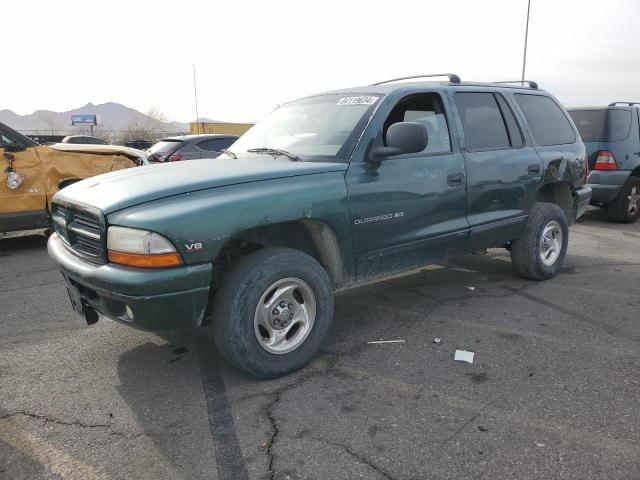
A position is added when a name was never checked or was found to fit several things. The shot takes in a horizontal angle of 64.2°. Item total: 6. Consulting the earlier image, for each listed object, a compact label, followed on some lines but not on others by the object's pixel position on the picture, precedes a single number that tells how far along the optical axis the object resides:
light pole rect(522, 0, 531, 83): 18.31
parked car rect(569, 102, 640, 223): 8.23
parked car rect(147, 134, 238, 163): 10.35
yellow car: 6.53
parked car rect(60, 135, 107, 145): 19.68
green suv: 2.82
